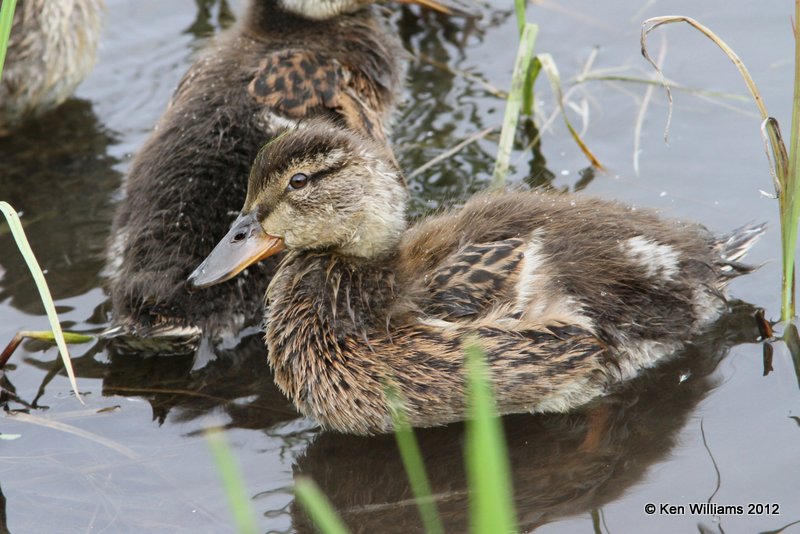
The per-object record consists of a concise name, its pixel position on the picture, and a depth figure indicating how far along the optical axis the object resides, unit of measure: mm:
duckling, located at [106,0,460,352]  8656
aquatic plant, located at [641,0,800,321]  7906
